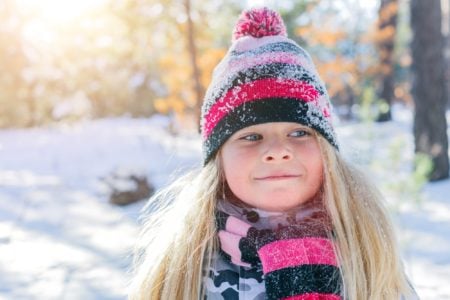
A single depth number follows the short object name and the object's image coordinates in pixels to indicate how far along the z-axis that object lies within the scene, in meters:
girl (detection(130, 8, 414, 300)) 1.32
